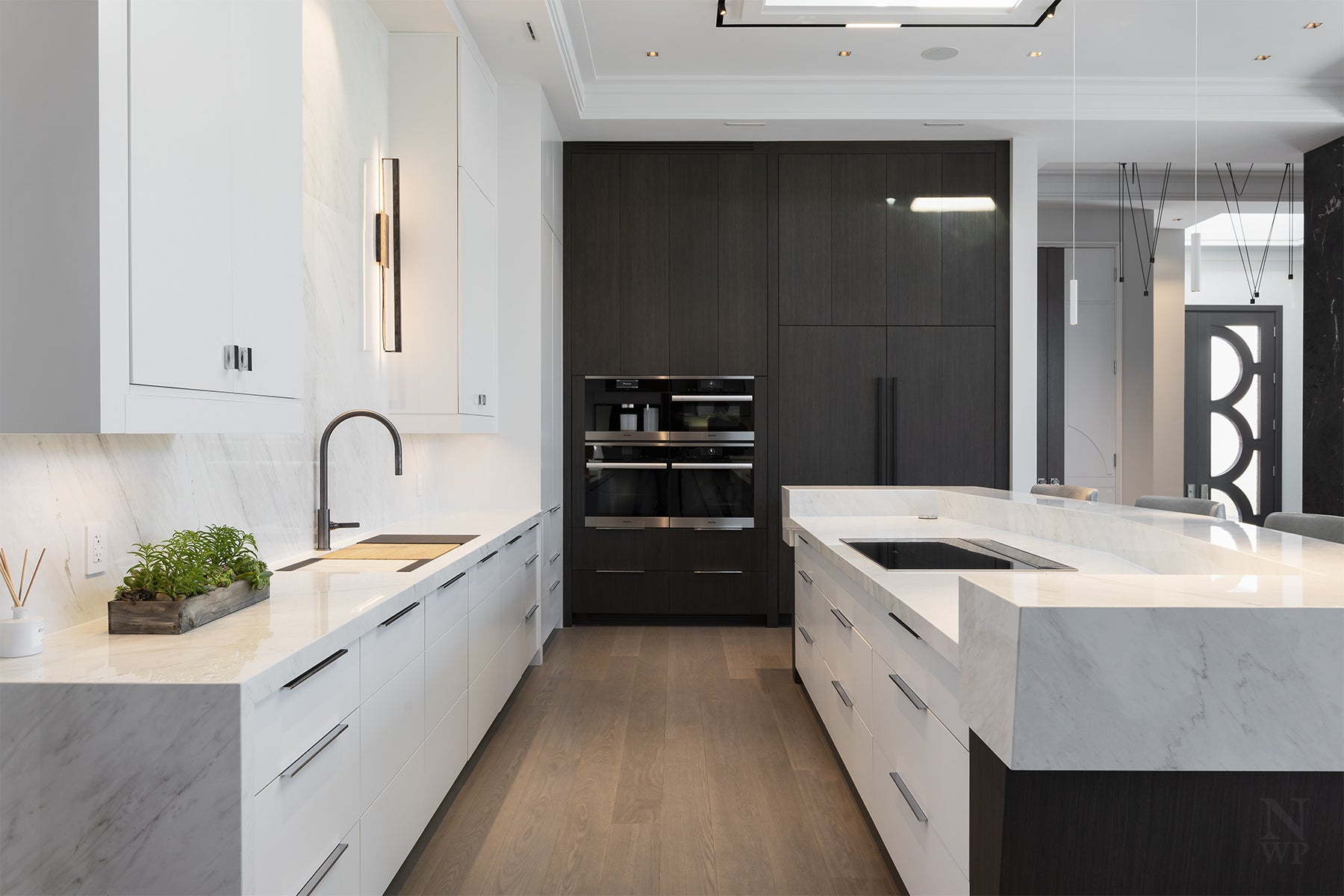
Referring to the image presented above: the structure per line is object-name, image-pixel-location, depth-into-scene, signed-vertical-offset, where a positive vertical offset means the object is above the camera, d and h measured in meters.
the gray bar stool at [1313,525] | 2.55 -0.28
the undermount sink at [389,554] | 2.41 -0.38
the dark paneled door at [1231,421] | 7.05 +0.13
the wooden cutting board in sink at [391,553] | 2.70 -0.38
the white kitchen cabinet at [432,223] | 3.48 +0.89
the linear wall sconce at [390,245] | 3.20 +0.75
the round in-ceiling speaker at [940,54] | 4.27 +1.97
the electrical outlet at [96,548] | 1.73 -0.23
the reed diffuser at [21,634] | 1.38 -0.33
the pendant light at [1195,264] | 3.50 +0.73
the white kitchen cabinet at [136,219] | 1.32 +0.38
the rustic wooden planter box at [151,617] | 1.56 -0.34
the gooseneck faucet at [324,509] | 2.63 -0.24
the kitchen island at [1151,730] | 1.02 -0.37
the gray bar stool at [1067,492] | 3.58 -0.26
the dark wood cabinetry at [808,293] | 5.05 +0.86
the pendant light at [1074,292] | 3.80 +0.66
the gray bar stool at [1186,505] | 3.12 -0.27
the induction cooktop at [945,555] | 2.32 -0.36
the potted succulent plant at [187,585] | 1.56 -0.30
